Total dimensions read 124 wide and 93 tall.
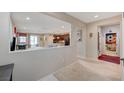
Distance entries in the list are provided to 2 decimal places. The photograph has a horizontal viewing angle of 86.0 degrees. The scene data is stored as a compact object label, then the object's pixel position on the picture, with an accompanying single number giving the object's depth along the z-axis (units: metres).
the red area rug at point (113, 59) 3.86
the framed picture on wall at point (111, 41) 4.97
